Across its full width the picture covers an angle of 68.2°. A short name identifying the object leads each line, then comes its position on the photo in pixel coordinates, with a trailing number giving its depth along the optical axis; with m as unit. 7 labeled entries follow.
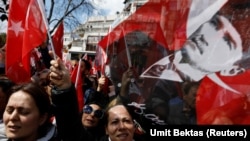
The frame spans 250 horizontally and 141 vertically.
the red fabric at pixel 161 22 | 1.27
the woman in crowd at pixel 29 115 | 0.84
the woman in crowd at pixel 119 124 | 1.10
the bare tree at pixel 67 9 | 8.30
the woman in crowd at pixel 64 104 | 0.90
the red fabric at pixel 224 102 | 1.14
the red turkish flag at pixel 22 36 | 1.47
